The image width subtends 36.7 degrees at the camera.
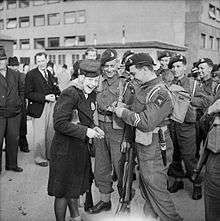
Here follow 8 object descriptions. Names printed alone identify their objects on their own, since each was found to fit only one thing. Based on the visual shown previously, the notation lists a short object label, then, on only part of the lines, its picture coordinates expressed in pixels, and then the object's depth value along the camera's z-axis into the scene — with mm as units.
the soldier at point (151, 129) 2906
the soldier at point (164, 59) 5104
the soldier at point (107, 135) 3852
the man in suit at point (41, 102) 5453
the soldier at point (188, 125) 4320
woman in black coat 2961
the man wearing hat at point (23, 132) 6636
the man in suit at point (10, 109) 5059
